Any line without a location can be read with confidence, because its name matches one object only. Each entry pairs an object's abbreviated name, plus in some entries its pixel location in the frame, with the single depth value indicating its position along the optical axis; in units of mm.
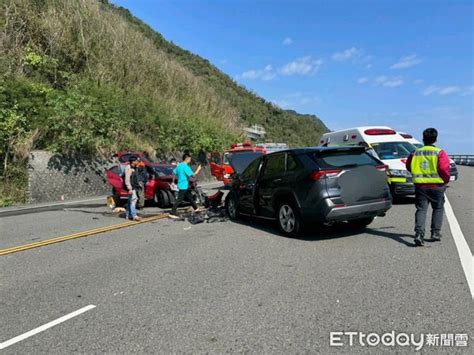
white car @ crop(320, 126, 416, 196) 12250
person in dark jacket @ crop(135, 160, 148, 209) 12146
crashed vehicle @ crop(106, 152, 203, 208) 13953
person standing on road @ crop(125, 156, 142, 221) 11344
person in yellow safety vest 7137
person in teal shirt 11727
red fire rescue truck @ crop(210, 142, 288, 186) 17514
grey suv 7668
